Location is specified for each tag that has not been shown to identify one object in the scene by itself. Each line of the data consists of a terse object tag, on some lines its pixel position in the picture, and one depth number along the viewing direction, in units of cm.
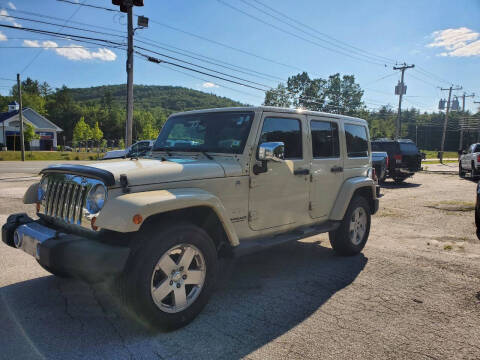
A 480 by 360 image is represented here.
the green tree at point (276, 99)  5609
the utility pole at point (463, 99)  6523
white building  5631
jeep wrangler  278
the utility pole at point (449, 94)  5341
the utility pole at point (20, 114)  3238
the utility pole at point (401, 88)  4520
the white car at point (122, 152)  1745
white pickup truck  1738
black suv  1574
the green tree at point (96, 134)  7719
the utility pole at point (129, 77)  1745
